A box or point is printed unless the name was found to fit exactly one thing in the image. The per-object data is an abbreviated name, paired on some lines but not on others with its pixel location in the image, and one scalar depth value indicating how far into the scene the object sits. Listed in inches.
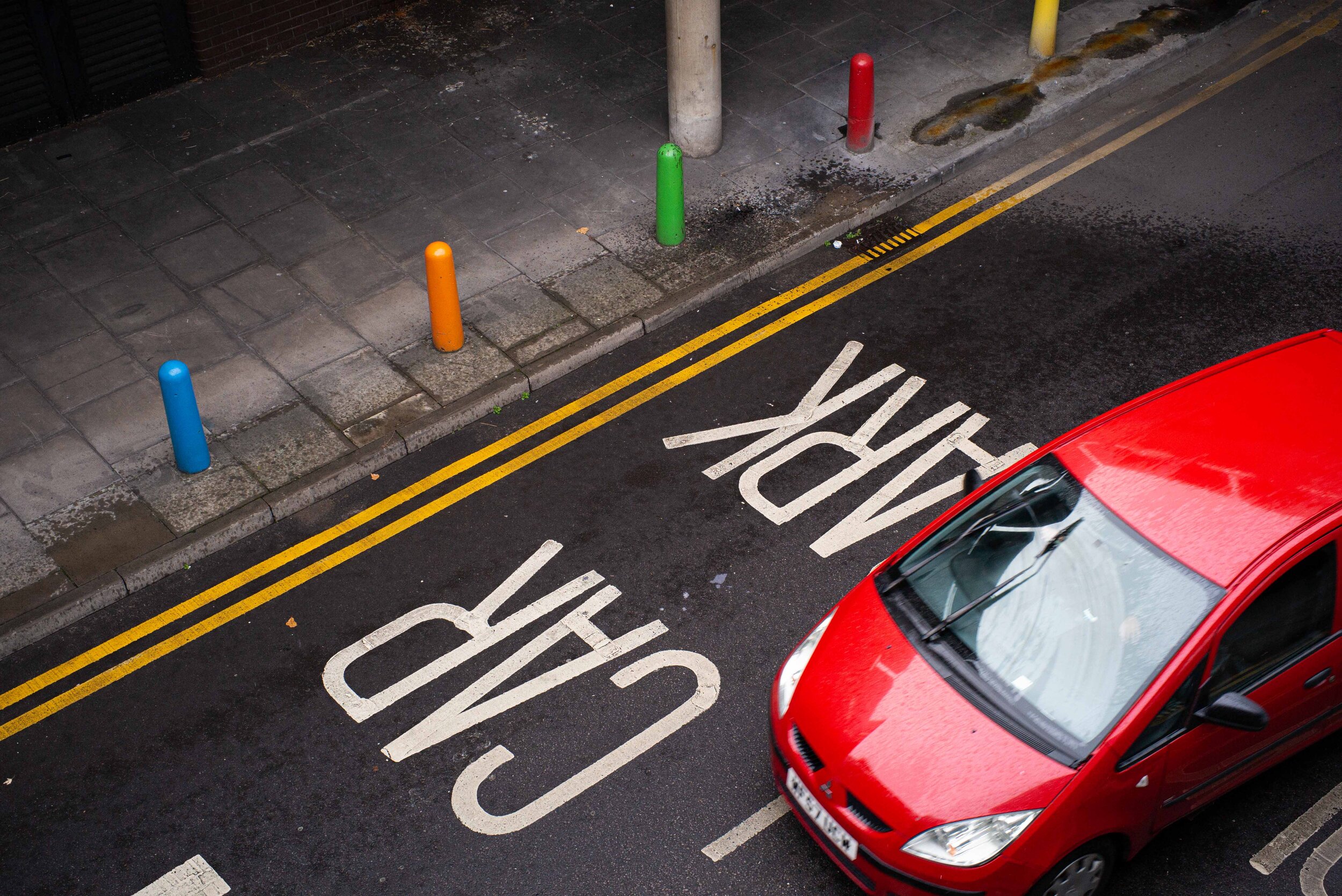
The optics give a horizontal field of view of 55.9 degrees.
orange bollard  328.8
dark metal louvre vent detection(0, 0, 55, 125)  414.6
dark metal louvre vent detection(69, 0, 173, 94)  433.4
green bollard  372.5
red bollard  412.2
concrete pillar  403.9
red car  201.0
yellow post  464.4
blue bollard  293.0
